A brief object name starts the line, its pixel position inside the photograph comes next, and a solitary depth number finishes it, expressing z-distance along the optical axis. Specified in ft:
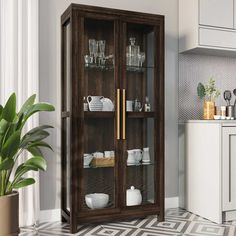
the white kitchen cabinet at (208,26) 10.93
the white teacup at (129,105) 9.98
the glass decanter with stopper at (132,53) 10.06
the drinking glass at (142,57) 10.27
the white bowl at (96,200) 9.53
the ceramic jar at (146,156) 10.27
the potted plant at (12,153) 7.19
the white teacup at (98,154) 9.74
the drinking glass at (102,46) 9.83
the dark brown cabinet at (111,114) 9.39
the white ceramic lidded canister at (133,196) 9.99
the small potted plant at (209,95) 11.53
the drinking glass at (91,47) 9.70
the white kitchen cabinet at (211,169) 10.11
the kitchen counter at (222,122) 10.07
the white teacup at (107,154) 9.83
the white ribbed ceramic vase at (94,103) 9.61
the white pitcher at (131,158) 10.02
